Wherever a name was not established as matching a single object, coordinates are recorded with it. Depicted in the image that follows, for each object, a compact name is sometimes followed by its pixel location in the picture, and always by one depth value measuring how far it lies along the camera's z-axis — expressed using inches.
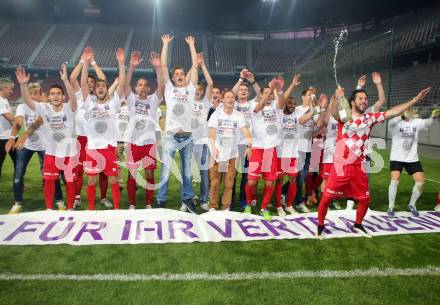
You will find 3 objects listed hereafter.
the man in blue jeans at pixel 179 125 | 230.8
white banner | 187.3
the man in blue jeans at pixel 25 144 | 225.0
